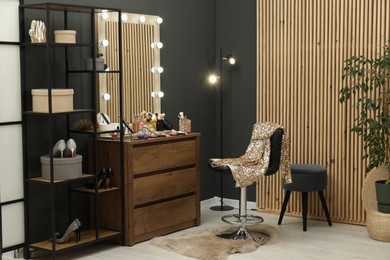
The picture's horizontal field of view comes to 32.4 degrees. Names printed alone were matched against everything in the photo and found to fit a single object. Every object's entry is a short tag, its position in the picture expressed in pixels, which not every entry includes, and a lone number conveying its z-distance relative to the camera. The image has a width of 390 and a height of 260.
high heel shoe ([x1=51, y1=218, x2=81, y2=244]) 4.89
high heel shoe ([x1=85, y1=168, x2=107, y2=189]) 5.18
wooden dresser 5.27
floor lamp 6.68
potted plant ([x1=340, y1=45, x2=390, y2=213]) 5.38
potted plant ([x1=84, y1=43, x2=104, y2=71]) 5.10
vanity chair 5.27
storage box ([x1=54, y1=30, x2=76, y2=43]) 4.83
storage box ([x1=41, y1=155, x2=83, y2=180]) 4.76
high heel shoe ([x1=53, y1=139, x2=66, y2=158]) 4.82
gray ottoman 5.72
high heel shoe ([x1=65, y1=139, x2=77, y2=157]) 4.86
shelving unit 4.82
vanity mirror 5.45
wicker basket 5.37
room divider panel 4.73
